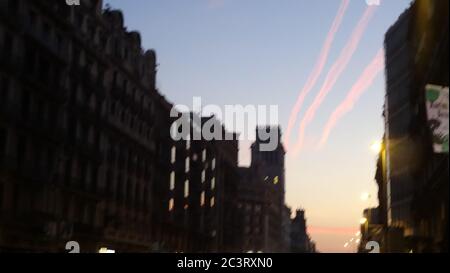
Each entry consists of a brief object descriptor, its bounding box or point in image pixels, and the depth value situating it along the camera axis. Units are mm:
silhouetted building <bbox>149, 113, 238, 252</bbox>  78250
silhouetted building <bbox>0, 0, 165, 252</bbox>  43000
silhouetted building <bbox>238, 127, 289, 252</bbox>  179500
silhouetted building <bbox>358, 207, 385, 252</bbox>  71775
